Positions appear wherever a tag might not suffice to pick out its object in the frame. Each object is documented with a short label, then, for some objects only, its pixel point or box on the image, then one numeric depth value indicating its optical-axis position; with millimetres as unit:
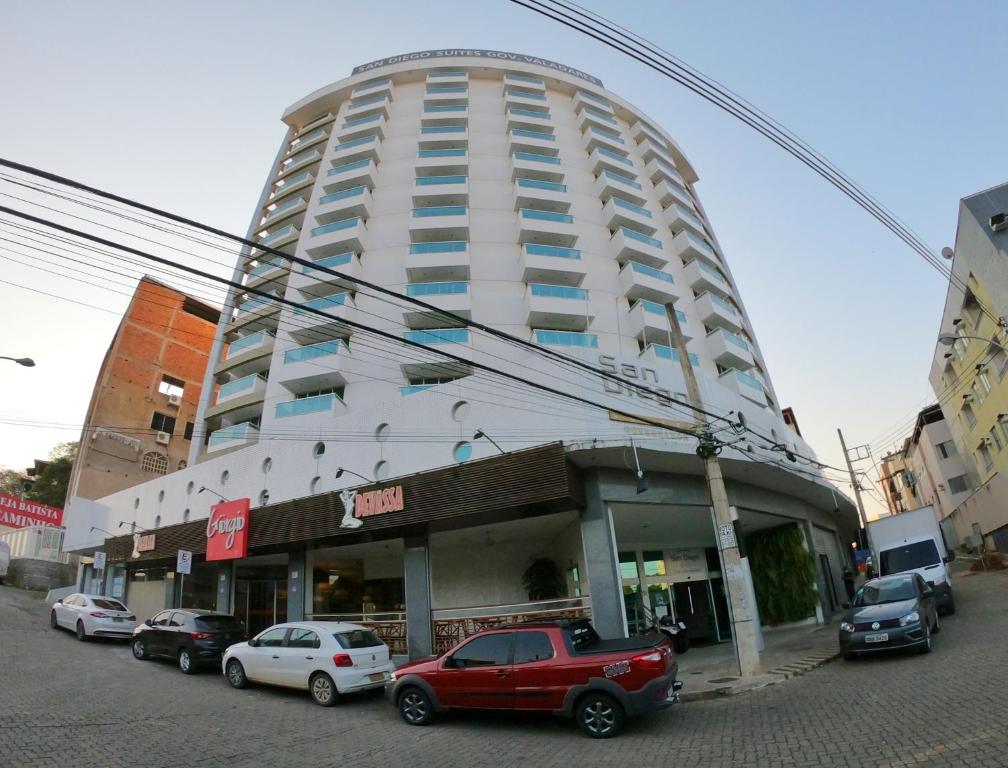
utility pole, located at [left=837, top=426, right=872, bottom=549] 32094
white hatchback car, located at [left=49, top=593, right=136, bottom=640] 18141
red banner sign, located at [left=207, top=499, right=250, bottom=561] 19188
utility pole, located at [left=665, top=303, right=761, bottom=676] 11172
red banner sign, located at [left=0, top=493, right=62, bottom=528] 35312
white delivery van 17234
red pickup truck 7551
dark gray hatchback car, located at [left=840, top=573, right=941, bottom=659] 10961
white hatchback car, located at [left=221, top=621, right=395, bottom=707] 10648
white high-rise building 16297
